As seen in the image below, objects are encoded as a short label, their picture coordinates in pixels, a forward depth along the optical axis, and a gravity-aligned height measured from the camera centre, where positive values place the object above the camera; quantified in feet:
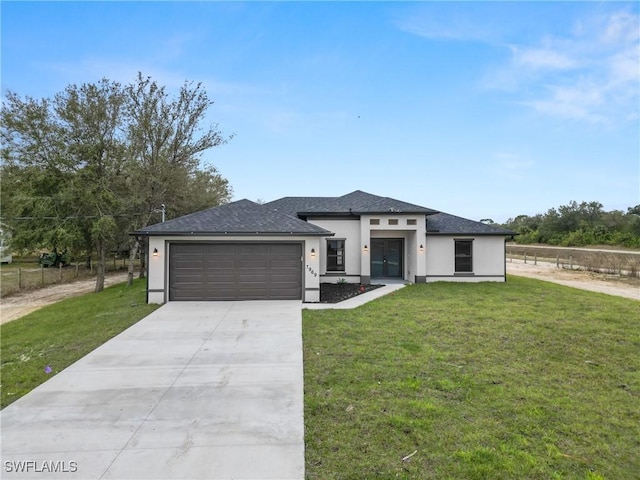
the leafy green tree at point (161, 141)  56.18 +18.63
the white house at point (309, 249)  35.94 -0.80
